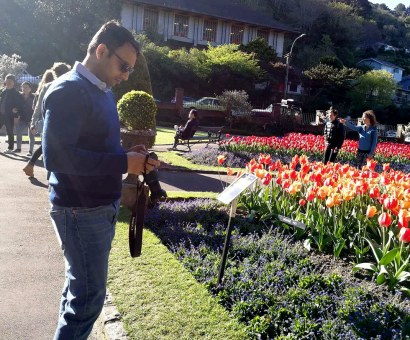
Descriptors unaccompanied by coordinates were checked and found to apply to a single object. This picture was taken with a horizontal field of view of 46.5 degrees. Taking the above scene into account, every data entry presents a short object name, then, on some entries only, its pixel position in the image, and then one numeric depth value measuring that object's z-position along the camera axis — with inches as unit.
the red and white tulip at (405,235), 143.1
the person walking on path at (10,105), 428.8
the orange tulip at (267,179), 219.3
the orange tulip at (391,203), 163.9
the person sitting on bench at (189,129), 587.5
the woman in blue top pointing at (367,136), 404.5
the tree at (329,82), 1475.1
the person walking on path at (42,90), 281.7
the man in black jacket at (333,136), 450.9
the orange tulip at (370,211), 169.5
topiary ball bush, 346.0
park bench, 664.4
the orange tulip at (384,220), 152.6
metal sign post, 144.7
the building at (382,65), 2399.1
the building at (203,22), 1561.3
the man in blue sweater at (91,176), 91.2
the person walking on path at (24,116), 428.5
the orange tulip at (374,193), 192.2
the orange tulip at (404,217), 151.8
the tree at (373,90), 1565.0
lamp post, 1323.0
